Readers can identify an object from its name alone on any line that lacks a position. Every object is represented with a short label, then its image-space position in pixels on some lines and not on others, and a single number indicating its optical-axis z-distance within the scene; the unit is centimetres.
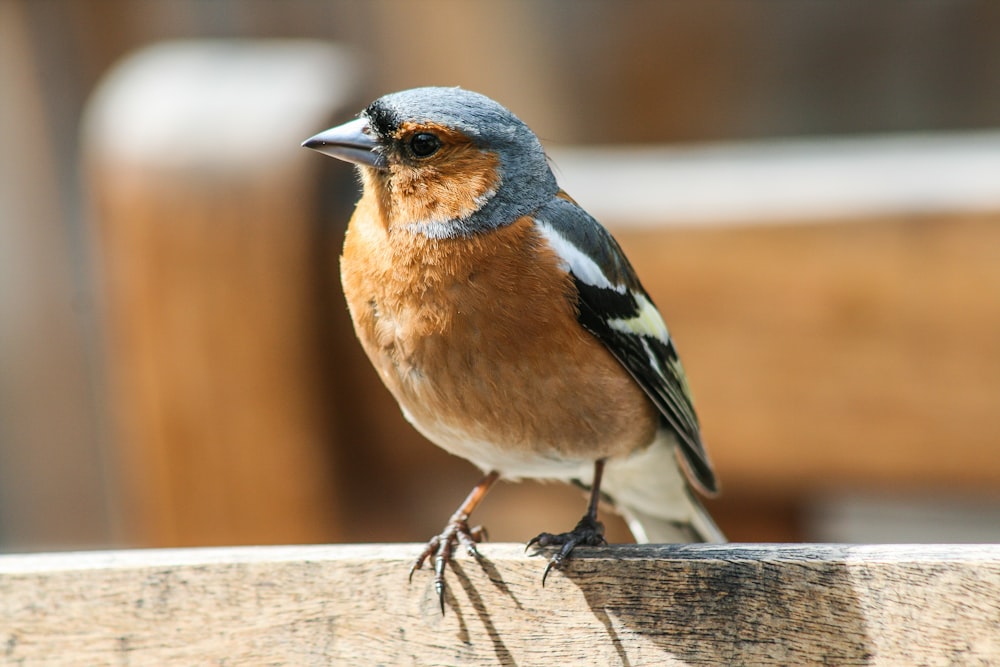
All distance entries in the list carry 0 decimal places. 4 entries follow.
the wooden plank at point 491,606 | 347
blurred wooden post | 641
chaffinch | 421
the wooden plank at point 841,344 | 587
